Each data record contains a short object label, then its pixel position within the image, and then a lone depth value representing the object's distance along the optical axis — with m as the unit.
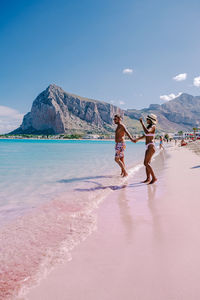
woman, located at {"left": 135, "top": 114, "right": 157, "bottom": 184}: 7.24
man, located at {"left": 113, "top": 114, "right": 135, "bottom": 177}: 8.38
